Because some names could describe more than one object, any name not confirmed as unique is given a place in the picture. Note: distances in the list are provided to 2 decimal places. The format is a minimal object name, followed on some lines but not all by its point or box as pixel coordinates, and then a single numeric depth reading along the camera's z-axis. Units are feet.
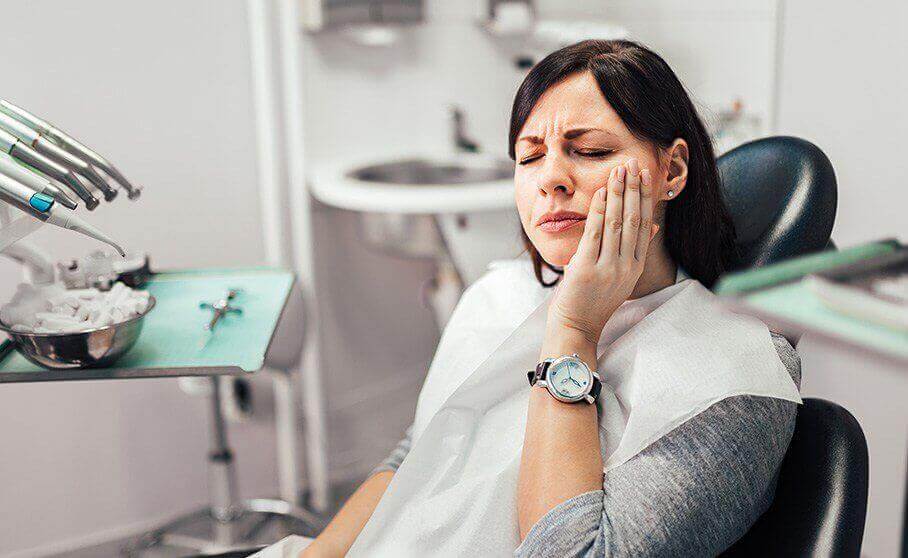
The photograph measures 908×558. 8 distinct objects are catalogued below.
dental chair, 3.09
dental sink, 6.43
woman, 3.05
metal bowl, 3.49
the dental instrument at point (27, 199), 3.25
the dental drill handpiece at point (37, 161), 3.49
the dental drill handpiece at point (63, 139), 3.87
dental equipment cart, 3.62
